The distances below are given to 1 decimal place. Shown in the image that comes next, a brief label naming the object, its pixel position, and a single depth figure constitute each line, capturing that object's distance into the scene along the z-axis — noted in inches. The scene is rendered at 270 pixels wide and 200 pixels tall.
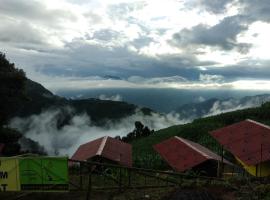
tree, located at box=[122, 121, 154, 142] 2016.1
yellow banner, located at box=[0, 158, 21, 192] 383.7
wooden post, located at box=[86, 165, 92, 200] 388.8
